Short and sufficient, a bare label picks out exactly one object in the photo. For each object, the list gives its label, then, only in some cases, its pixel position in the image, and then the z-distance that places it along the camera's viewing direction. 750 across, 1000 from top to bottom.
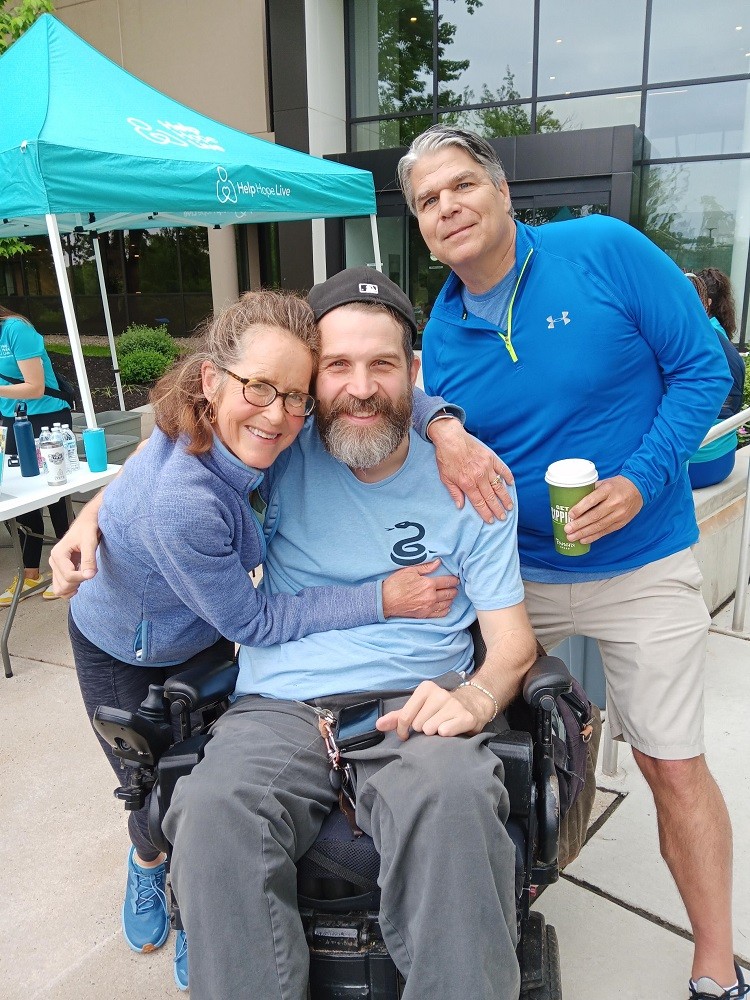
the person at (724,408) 3.86
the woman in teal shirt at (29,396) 4.82
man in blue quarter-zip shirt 1.94
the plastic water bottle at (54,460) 4.23
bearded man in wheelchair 1.38
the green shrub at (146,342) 13.57
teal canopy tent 4.54
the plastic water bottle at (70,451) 4.52
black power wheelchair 1.54
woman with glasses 1.69
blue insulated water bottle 4.20
